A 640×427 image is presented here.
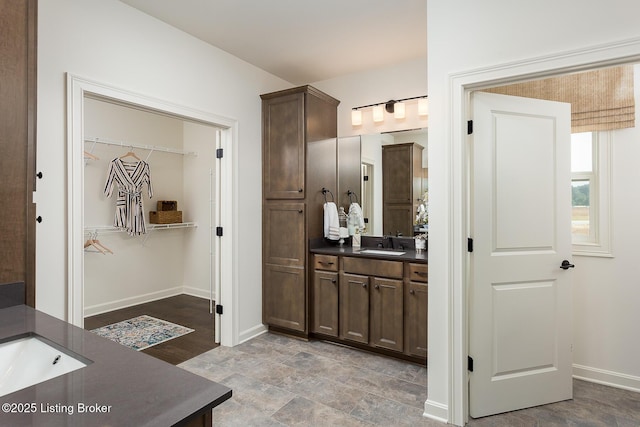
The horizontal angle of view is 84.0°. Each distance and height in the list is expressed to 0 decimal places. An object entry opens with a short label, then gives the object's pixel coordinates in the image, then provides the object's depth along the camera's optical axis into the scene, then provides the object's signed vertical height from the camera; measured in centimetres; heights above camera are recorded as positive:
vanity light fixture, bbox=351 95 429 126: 350 +107
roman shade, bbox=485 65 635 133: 254 +89
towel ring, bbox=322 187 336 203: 372 +21
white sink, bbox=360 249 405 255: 322 -37
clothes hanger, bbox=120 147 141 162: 457 +76
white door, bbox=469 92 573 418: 226 -27
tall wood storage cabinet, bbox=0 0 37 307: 139 +27
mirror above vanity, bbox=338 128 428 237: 351 +37
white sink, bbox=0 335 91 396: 102 -44
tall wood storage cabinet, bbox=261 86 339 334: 349 +21
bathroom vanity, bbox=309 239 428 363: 292 -76
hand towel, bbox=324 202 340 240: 362 -10
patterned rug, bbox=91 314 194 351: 343 -123
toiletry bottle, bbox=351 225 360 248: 368 -29
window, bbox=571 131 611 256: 266 +15
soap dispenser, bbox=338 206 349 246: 383 -6
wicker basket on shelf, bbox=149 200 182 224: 485 -2
